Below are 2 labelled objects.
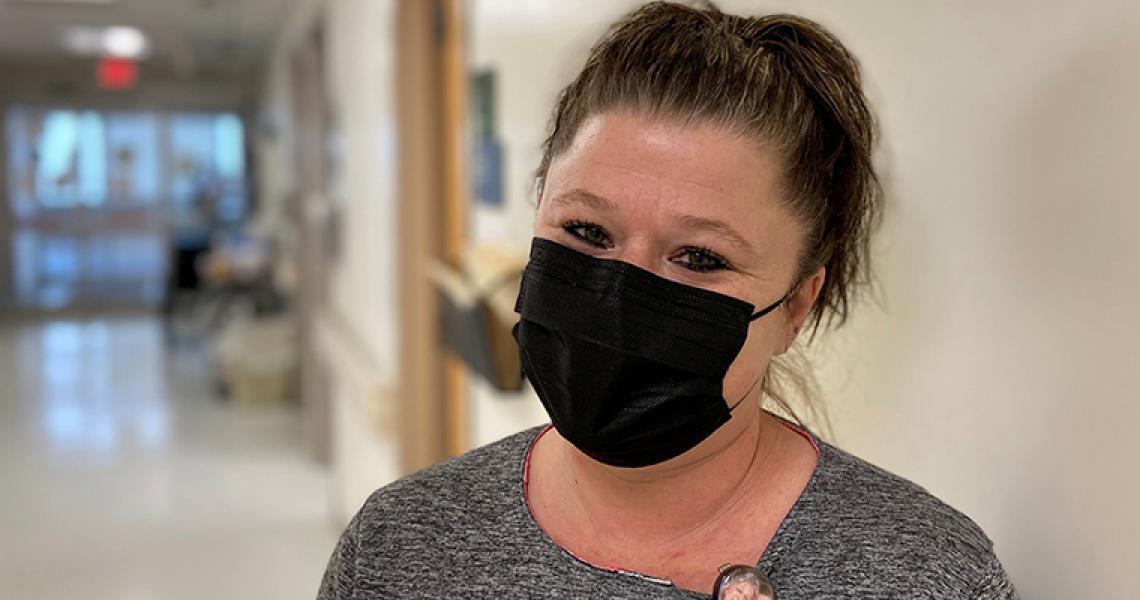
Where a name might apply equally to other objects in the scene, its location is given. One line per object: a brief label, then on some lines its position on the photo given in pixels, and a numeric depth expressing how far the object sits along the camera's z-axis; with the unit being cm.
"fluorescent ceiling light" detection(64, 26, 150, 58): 947
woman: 100
